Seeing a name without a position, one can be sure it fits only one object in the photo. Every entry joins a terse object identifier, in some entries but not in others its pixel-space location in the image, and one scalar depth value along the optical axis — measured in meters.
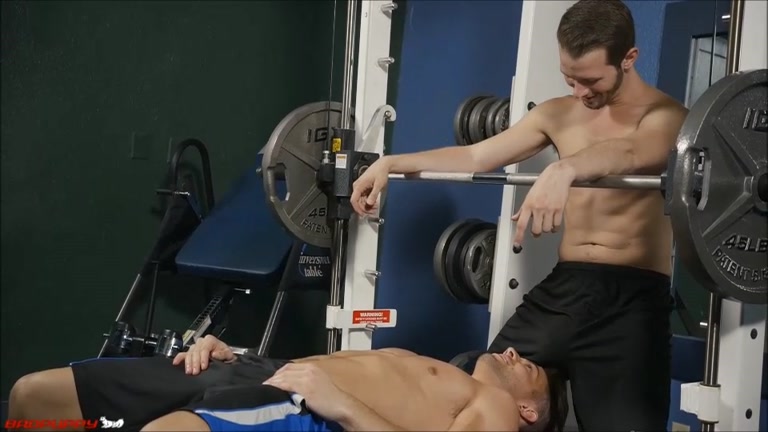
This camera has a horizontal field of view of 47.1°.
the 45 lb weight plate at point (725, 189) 1.84
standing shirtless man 2.26
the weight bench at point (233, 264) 3.24
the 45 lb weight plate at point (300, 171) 2.81
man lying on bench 1.80
